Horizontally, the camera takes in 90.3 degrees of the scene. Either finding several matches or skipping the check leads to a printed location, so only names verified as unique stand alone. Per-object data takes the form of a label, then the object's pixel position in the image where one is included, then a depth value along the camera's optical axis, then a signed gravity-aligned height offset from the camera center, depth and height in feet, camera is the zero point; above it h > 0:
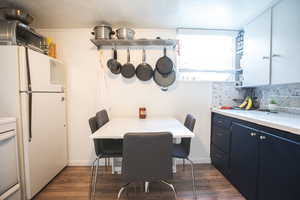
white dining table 4.48 -1.25
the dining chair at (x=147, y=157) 3.86 -1.72
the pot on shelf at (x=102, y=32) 6.64 +2.72
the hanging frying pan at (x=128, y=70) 7.54 +1.13
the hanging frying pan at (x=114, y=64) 7.42 +1.42
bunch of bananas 7.18 -0.59
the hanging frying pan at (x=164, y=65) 7.38 +1.35
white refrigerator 4.80 -0.55
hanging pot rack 6.93 +2.42
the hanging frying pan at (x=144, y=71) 7.56 +1.08
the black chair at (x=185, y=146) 5.35 -2.17
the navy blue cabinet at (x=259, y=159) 3.59 -2.07
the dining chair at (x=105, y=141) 5.79 -2.01
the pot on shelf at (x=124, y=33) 6.75 +2.70
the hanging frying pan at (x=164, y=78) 7.60 +0.72
